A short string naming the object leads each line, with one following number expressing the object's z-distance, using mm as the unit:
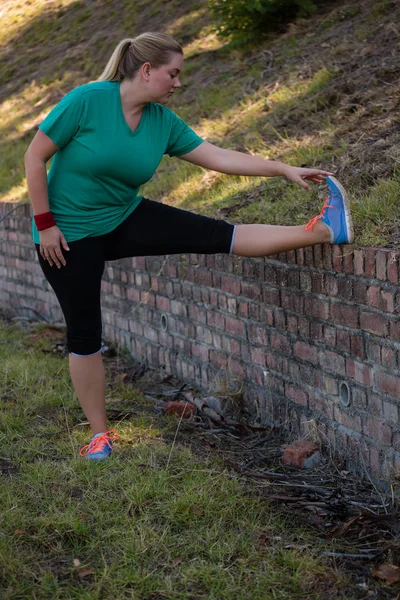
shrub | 7512
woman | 3691
